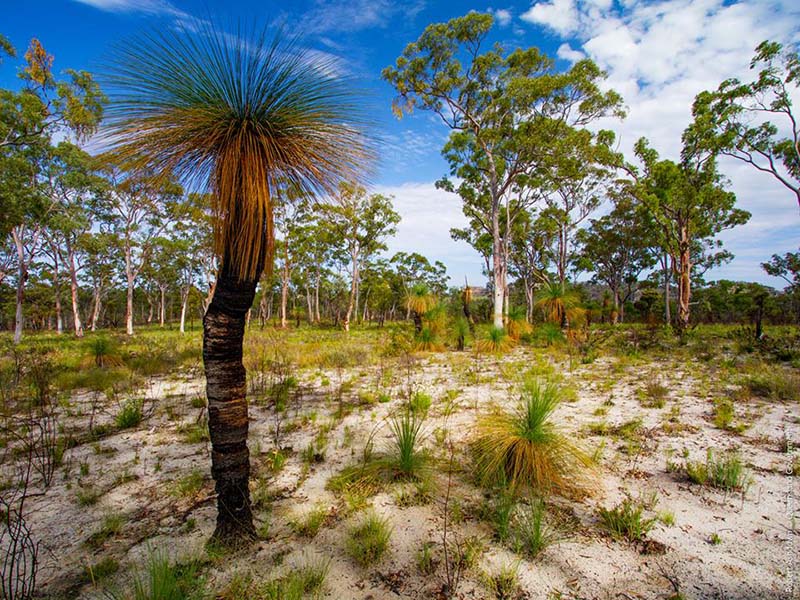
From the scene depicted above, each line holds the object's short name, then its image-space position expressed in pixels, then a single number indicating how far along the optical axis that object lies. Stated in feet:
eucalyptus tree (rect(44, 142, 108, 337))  56.03
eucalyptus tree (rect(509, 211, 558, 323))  84.74
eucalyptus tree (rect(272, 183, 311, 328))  92.22
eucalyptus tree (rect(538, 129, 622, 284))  45.16
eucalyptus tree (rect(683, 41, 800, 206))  39.29
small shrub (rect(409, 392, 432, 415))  17.83
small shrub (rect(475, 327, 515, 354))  38.17
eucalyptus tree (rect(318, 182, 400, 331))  85.81
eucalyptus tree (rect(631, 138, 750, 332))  49.29
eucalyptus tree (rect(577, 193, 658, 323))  86.28
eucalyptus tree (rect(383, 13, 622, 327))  43.34
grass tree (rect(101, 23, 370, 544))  7.13
